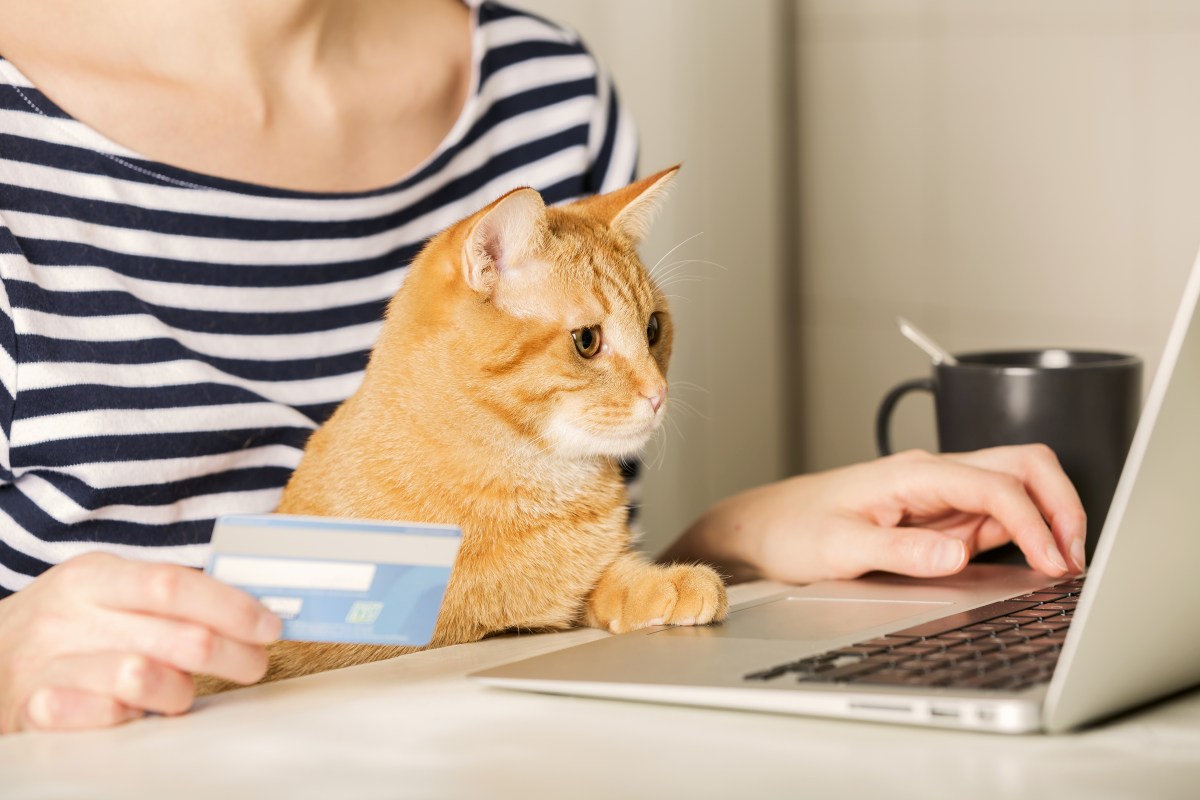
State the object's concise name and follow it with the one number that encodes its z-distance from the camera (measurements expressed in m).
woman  1.18
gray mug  1.21
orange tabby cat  1.07
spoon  1.25
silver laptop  0.87
